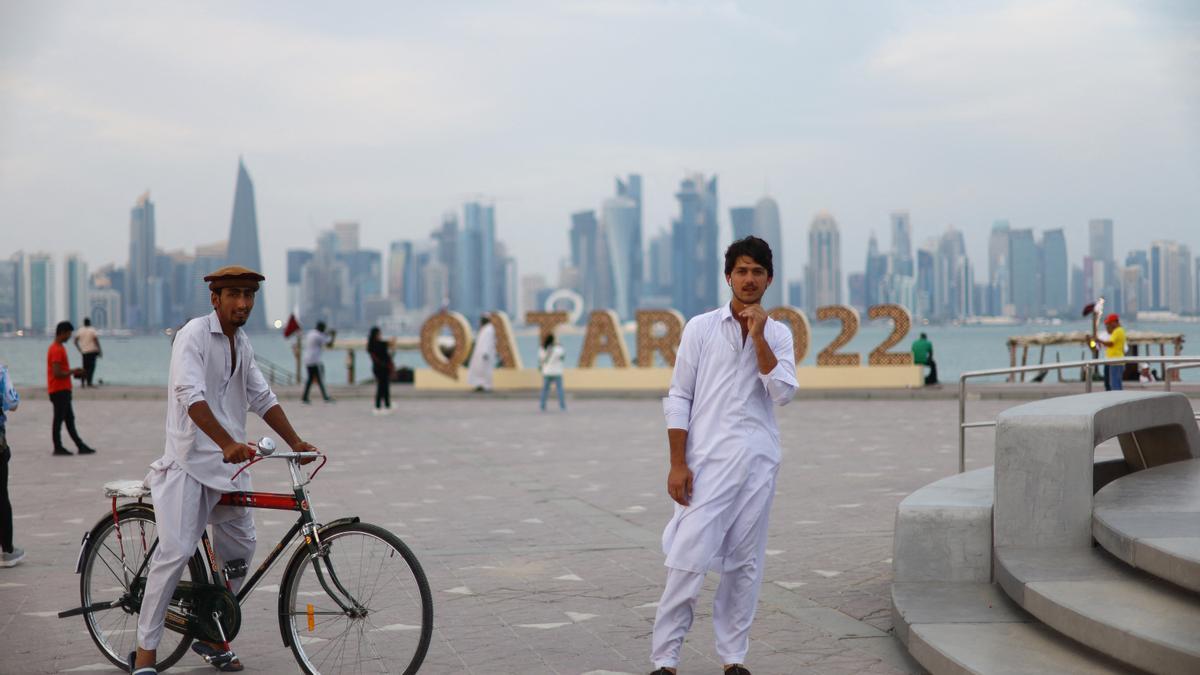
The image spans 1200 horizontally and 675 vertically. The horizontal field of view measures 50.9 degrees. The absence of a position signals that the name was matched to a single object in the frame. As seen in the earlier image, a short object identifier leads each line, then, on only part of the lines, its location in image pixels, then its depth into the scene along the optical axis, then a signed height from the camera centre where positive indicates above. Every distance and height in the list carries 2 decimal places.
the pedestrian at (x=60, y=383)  14.08 -0.68
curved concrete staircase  4.80 -1.10
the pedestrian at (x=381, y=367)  22.95 -0.83
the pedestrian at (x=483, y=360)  29.16 -0.91
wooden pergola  35.75 -0.72
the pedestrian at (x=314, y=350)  24.86 -0.54
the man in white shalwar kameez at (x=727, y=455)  4.85 -0.53
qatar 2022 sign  29.70 -0.91
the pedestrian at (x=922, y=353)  30.73 -0.87
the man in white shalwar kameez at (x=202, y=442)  4.92 -0.47
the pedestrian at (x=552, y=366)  23.59 -0.85
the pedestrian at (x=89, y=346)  29.88 -0.50
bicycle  4.78 -1.07
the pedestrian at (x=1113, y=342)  20.70 -0.46
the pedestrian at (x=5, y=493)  7.71 -1.02
